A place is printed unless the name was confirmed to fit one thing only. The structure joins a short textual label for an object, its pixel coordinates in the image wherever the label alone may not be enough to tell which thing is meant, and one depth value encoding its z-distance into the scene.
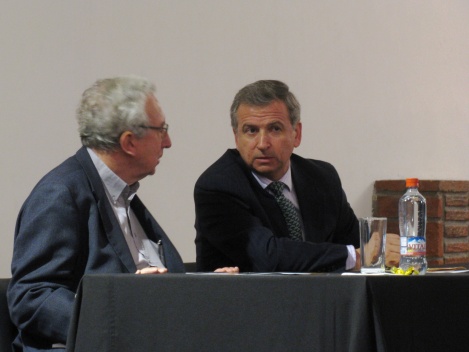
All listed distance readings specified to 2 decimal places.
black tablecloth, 3.55
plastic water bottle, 4.11
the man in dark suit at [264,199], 5.50
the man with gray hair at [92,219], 4.37
